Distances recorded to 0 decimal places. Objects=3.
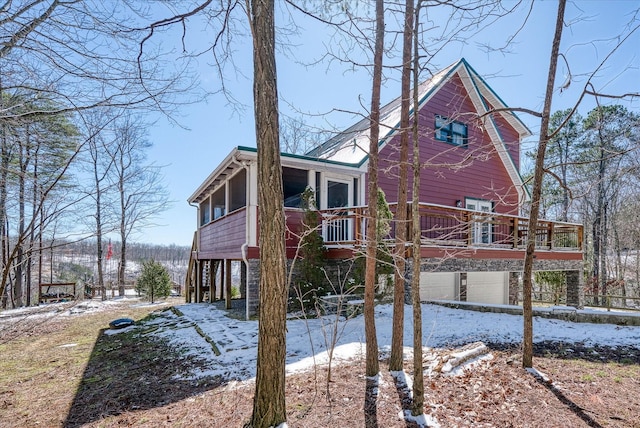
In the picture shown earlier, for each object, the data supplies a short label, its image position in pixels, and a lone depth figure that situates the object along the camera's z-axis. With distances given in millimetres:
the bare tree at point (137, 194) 20406
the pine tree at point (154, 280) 14742
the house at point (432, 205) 8242
